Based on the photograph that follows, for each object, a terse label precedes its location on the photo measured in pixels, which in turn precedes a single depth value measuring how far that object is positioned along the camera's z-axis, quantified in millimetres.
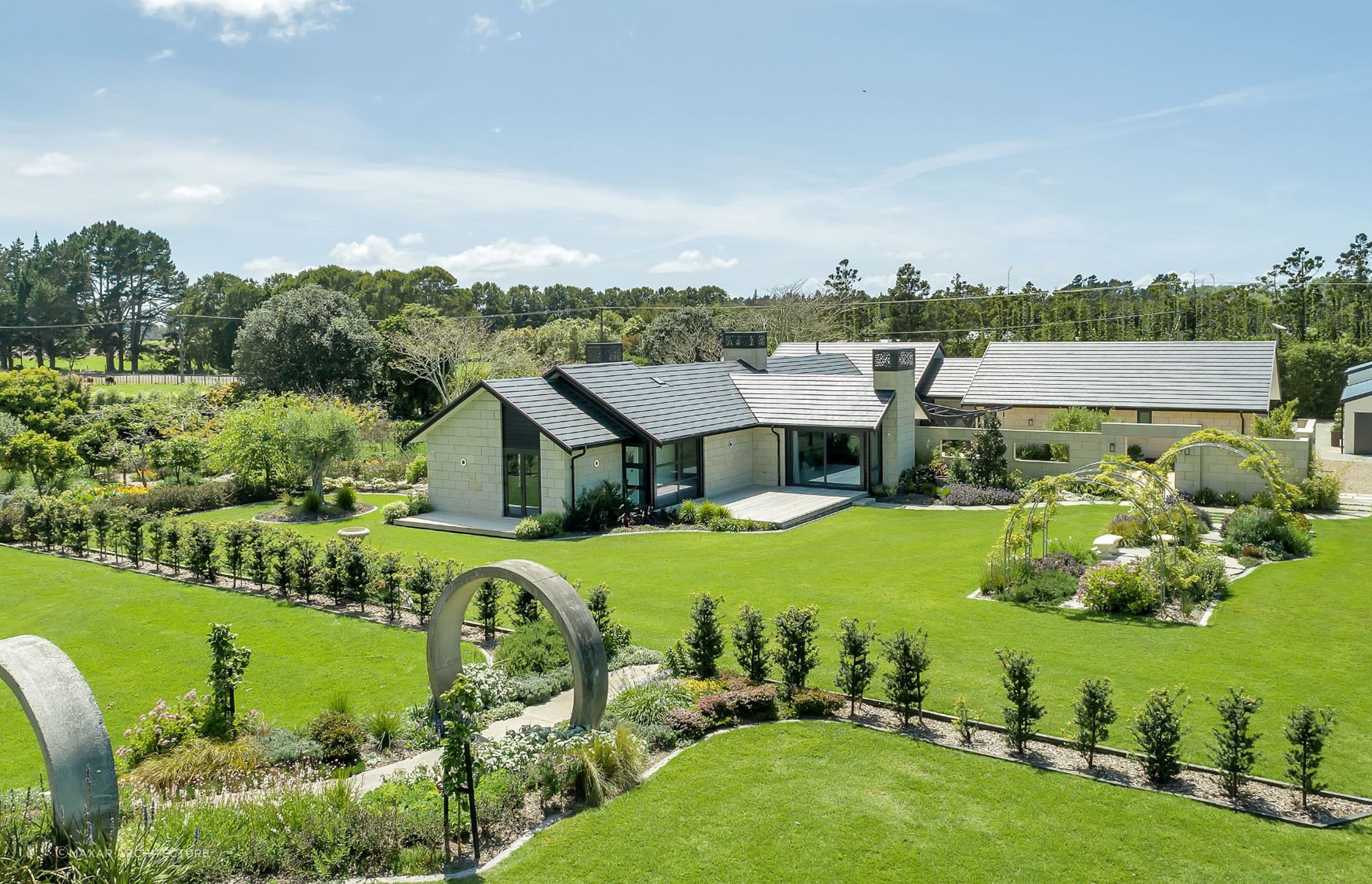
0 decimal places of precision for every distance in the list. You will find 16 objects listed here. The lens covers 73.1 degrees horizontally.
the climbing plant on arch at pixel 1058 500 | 15727
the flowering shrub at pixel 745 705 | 10664
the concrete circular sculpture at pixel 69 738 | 6754
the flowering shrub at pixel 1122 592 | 15039
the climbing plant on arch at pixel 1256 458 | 19125
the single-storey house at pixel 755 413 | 23891
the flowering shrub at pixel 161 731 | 9719
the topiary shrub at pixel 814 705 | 10852
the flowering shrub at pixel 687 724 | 10203
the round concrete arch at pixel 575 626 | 9367
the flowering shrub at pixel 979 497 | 25469
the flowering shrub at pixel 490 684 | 9250
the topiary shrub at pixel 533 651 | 12258
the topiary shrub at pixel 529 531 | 21938
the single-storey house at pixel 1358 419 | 31328
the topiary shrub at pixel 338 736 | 9875
